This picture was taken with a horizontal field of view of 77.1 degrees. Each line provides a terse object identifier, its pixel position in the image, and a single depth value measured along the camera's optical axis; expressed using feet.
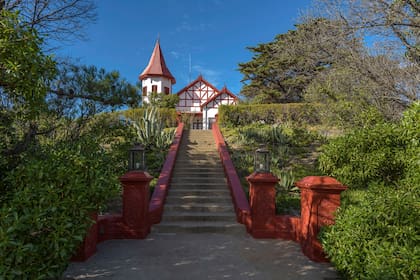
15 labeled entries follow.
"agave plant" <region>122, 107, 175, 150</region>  33.96
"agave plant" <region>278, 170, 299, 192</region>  22.72
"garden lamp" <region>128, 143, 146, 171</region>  16.93
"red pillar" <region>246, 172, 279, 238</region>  16.12
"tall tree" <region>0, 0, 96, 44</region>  14.01
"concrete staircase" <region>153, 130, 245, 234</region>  17.26
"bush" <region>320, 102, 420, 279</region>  8.25
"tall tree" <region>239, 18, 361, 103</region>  22.52
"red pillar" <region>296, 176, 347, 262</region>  12.81
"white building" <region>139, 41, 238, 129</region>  93.89
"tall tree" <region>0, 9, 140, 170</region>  8.17
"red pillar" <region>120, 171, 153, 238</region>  15.51
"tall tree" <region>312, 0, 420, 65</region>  18.66
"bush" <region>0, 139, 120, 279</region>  6.66
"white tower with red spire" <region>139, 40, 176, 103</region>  104.78
